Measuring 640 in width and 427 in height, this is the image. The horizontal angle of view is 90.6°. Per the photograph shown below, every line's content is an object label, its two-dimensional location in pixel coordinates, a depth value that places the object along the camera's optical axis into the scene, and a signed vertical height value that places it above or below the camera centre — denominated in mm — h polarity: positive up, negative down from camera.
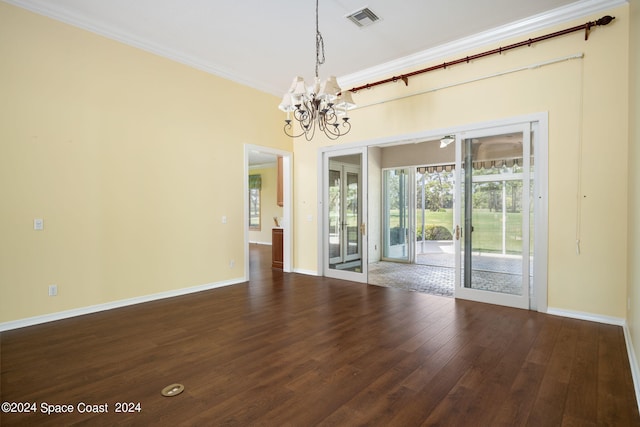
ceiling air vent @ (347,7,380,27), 3873 +2405
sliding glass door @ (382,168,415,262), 8359 -130
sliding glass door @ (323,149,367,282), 5953 -126
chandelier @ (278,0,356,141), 3541 +1273
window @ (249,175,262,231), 12922 +384
